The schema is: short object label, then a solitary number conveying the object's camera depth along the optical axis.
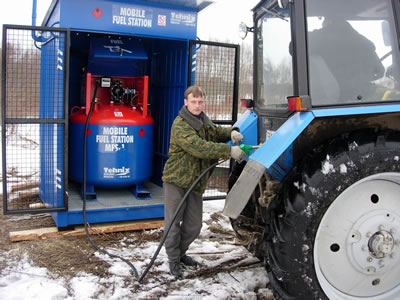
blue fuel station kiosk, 4.68
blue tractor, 2.76
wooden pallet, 4.72
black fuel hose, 3.63
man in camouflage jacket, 3.72
